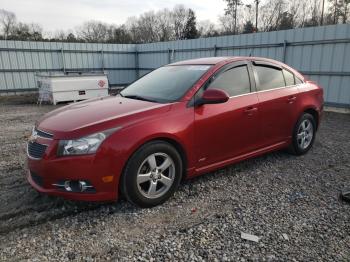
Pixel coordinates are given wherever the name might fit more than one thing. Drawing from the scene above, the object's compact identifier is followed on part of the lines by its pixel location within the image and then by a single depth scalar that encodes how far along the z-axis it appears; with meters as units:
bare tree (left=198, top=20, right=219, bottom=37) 49.17
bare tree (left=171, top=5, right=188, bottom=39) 52.31
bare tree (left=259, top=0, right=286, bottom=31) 42.28
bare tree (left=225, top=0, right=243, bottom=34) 44.59
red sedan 3.05
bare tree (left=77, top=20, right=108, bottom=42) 49.90
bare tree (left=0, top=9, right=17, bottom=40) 41.48
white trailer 12.23
